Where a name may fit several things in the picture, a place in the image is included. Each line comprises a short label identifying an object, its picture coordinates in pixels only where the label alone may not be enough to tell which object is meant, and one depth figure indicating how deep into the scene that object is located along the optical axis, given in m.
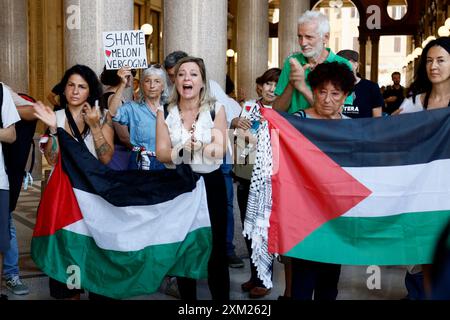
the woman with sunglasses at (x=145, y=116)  5.05
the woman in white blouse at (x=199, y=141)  4.16
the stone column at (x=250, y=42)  18.34
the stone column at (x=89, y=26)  6.60
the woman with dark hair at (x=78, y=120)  4.42
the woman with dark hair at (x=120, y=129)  5.30
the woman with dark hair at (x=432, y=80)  4.23
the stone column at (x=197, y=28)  7.59
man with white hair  4.36
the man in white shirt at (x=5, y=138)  4.35
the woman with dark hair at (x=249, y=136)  5.22
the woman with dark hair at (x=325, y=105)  3.95
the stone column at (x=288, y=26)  18.55
